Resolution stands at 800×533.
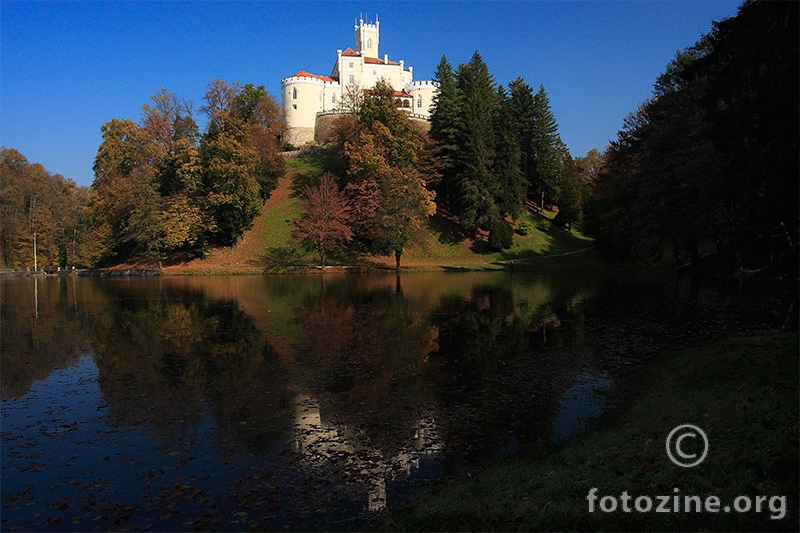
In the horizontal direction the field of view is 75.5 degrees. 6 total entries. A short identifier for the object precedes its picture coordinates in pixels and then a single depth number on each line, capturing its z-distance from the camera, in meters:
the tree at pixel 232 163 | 55.50
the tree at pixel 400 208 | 49.91
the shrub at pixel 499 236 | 57.03
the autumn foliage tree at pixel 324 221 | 51.06
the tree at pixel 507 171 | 60.03
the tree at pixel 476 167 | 57.25
